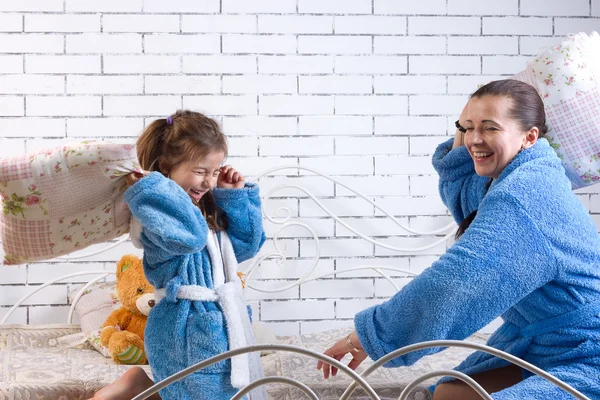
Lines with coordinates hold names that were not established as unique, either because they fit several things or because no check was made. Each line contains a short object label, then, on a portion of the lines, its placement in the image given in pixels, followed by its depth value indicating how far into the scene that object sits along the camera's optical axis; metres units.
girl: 3.51
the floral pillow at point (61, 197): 3.36
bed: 3.93
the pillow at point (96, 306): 4.45
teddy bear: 4.20
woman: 3.41
